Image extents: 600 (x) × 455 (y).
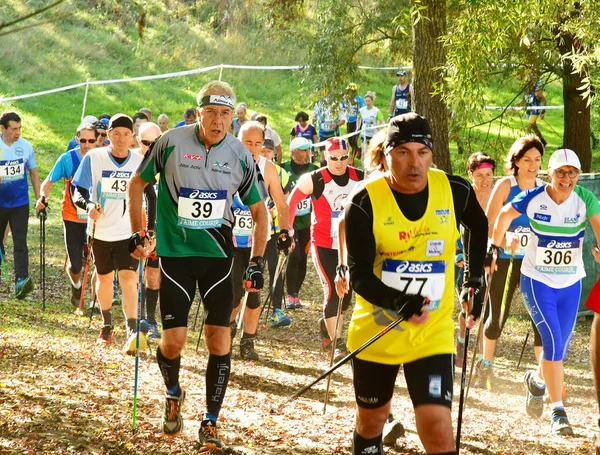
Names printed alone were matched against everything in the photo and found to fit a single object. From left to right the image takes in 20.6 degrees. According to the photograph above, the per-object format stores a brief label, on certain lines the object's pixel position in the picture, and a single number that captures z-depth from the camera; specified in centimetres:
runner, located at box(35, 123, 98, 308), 1956
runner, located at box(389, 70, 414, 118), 4053
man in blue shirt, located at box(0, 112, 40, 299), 2220
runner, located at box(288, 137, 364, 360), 1663
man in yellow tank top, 779
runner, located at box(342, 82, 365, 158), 4181
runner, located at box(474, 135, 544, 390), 1476
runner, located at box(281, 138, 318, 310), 2157
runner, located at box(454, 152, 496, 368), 1652
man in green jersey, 1075
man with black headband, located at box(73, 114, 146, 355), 1641
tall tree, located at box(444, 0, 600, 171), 1786
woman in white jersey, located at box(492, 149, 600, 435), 1262
